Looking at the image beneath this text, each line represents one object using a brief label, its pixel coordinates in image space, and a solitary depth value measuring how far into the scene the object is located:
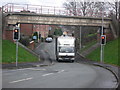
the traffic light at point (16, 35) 26.69
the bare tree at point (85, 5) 61.62
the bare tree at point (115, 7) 57.06
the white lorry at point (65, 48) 40.41
